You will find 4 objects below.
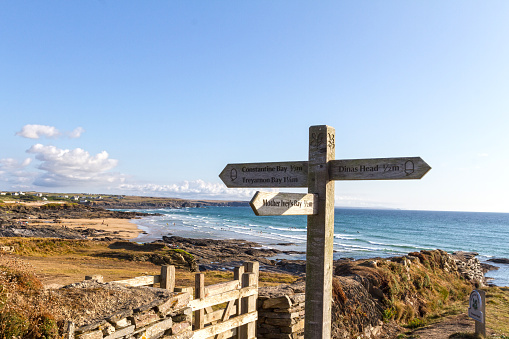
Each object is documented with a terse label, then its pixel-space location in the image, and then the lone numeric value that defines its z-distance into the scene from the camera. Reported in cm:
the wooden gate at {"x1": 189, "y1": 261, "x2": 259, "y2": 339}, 573
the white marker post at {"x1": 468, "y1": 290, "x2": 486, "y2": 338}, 821
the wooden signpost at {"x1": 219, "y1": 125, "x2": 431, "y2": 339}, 407
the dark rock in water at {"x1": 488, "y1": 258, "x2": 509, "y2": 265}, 4116
